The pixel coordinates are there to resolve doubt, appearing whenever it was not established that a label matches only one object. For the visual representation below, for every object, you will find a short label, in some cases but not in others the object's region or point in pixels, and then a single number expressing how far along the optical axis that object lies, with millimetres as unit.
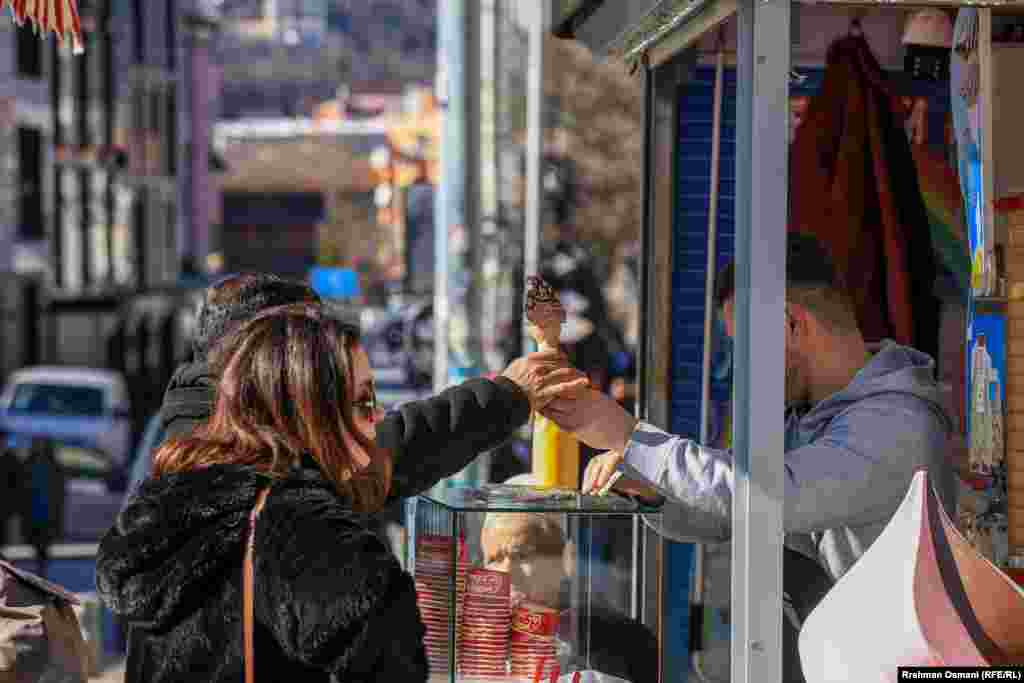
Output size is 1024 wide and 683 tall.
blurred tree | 39938
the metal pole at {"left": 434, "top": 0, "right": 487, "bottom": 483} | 11883
